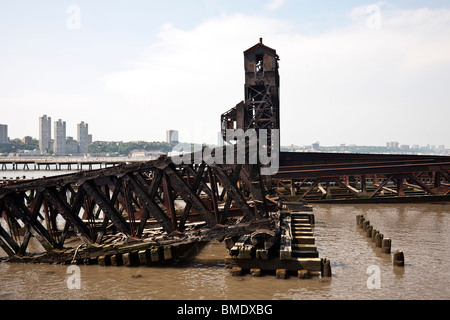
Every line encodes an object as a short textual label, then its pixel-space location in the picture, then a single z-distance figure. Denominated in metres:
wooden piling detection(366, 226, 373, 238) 17.62
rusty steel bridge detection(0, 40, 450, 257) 12.77
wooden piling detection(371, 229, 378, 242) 16.71
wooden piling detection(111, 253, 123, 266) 13.35
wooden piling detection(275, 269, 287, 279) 11.58
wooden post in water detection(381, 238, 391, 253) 14.80
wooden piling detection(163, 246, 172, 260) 12.97
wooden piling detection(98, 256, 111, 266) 13.41
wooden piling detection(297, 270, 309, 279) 11.54
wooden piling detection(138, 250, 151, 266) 12.98
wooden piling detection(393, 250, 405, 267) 13.05
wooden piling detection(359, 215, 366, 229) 20.07
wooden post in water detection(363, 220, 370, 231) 18.73
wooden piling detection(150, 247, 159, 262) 12.93
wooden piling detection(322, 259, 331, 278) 11.75
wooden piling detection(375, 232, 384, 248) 15.66
